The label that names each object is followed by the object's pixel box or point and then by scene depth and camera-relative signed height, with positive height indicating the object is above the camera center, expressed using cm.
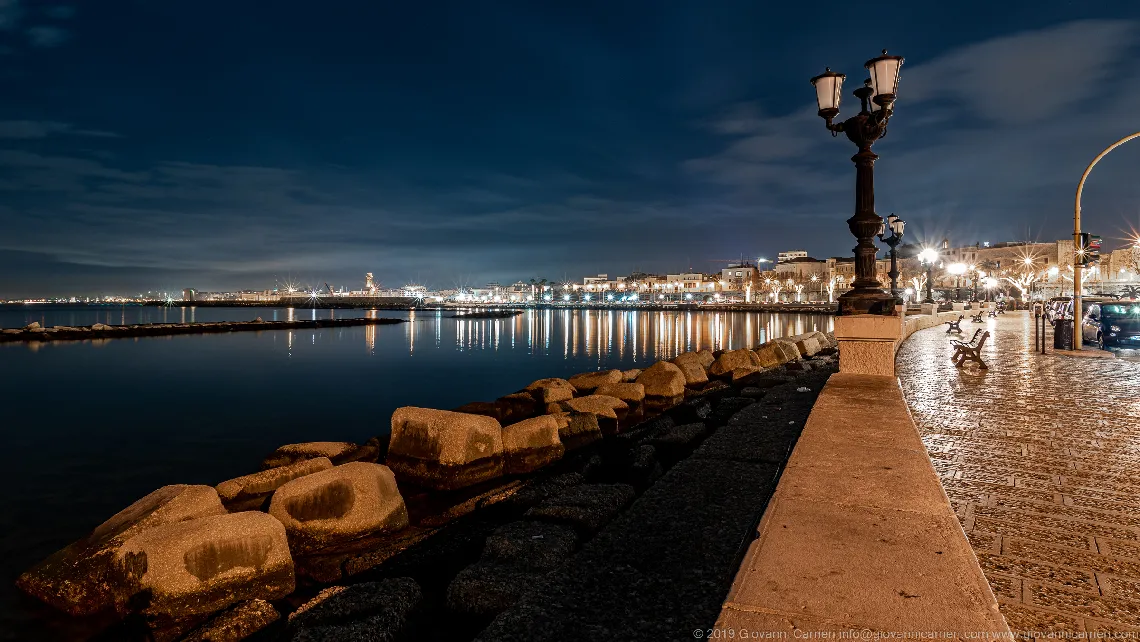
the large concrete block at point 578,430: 1197 -248
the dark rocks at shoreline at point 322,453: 1087 -267
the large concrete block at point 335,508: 706 -244
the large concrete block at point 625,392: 1551 -213
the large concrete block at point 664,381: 1656 -198
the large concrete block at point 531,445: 1022 -240
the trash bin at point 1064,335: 1619 -70
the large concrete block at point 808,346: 2562 -155
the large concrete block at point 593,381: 1748 -212
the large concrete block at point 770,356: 2135 -165
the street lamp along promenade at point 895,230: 2139 +311
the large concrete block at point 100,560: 587 -258
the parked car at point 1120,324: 1593 -38
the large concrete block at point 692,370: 1886 -189
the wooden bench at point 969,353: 1184 -88
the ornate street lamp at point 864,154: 867 +248
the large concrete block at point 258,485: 892 -269
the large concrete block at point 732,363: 2021 -179
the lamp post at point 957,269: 3609 +281
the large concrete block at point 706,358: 2139 -171
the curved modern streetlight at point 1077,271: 1549 +111
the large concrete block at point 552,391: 1584 -222
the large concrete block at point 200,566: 556 -249
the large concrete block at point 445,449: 962 -230
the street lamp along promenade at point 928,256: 2819 +284
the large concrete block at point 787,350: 2280 -150
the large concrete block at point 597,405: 1348 -219
